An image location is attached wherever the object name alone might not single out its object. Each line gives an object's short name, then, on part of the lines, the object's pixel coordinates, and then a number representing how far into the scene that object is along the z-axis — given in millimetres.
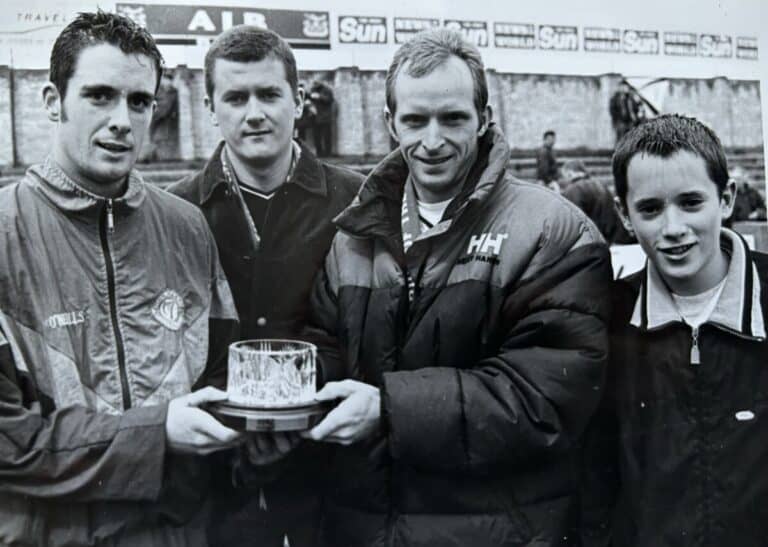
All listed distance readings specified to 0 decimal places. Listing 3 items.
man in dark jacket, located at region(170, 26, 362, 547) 1741
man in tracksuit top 1604
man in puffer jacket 1664
